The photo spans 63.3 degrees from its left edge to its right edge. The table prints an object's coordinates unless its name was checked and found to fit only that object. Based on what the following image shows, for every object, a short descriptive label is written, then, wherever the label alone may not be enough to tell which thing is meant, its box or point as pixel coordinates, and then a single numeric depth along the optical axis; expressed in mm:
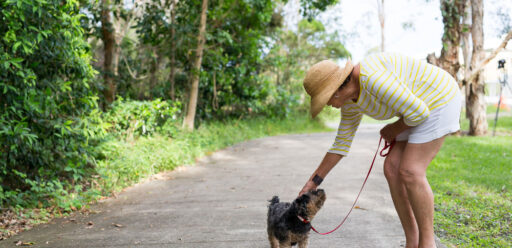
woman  2828
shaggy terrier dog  3193
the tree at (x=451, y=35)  12148
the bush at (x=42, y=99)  4961
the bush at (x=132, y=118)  8273
